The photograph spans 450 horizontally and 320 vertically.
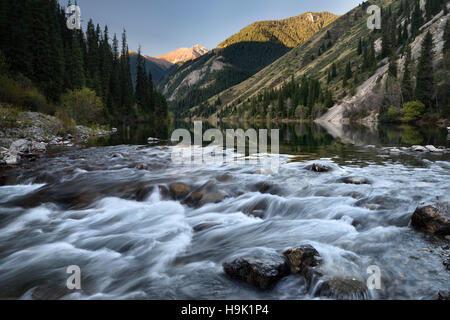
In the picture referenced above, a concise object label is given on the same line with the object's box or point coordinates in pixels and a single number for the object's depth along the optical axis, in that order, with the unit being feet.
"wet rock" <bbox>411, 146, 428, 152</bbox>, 63.23
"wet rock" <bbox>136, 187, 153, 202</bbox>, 35.14
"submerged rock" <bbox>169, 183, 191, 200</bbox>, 35.64
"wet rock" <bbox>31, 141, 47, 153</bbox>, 65.90
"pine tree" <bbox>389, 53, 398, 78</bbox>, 244.96
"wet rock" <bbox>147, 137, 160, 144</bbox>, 101.97
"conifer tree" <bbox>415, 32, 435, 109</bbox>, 188.24
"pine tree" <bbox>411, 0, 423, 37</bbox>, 347.75
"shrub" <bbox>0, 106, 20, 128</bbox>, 73.61
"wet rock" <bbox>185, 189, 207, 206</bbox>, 33.37
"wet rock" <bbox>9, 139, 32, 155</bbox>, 58.56
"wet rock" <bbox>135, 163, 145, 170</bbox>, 50.45
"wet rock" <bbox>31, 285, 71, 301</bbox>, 15.66
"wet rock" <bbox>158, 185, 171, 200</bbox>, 35.43
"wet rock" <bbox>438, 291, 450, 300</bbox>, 13.42
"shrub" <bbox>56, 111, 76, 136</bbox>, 101.03
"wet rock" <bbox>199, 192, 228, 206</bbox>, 33.09
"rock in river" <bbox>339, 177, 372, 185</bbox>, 35.68
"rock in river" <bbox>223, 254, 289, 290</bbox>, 16.01
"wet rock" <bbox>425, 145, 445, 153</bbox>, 61.21
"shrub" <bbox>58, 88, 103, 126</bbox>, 125.67
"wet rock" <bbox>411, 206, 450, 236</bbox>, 19.94
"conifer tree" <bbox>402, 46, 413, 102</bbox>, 209.36
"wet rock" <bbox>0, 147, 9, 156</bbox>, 55.77
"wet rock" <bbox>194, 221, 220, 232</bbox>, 26.00
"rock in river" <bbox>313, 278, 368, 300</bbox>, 14.30
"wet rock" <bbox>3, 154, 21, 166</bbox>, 51.86
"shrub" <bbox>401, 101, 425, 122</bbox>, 186.69
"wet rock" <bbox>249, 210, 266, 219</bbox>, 28.82
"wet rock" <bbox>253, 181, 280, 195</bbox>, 35.12
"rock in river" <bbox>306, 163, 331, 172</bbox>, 44.19
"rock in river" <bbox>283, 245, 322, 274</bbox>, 17.07
